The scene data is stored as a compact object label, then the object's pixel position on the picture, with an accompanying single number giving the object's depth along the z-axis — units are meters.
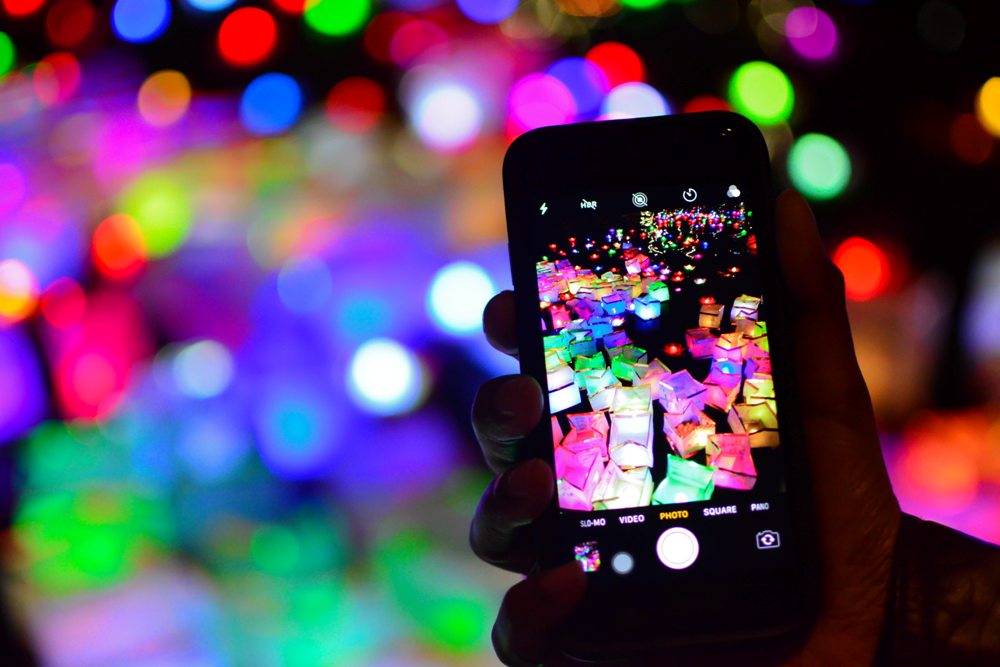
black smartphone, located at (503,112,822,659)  0.32
